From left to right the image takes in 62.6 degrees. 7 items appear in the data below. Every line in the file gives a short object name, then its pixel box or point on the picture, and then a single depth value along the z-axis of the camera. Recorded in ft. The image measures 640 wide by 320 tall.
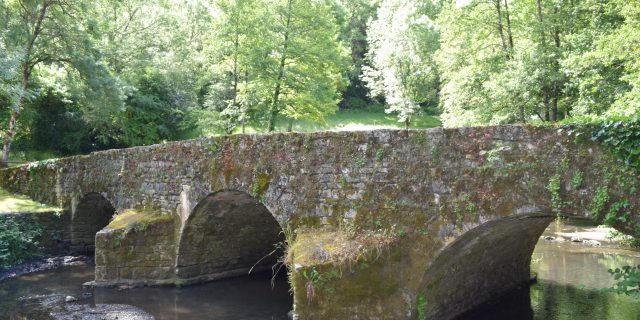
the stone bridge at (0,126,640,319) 22.27
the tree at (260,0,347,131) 76.74
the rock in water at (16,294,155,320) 34.30
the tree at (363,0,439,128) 105.81
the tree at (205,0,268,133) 76.74
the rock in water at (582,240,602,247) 55.19
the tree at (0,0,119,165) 68.33
